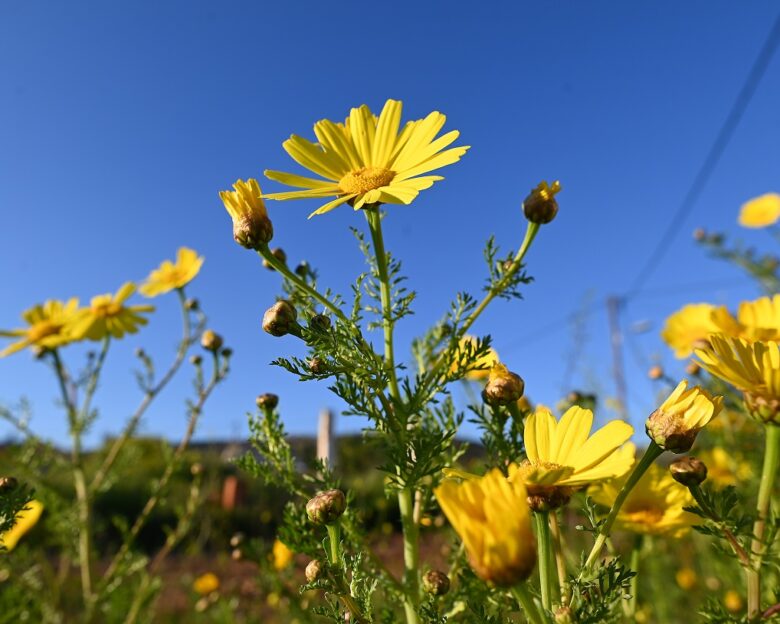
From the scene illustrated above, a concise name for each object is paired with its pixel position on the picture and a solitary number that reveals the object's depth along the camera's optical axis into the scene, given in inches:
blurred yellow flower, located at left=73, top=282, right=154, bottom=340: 15.5
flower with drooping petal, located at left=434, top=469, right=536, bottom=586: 3.8
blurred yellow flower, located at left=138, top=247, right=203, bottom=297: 15.3
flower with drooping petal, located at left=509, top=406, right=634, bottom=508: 4.9
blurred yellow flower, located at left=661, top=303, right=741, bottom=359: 12.7
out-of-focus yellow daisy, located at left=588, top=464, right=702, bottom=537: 6.9
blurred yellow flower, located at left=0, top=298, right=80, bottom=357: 15.3
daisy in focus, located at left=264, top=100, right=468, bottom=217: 6.3
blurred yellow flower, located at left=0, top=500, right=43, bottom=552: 11.3
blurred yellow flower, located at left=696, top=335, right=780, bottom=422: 5.1
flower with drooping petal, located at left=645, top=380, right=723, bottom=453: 5.2
